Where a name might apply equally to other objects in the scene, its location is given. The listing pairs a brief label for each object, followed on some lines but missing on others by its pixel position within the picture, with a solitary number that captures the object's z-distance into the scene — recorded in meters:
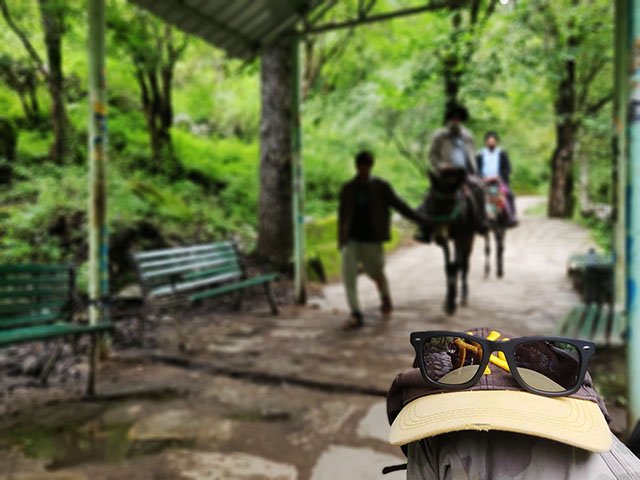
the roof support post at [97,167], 4.54
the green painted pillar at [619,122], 2.88
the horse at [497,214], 9.66
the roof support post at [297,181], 7.21
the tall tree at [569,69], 9.85
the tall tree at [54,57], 9.00
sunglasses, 0.93
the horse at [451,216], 6.62
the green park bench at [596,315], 4.73
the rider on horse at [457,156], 7.04
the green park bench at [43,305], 3.97
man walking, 6.17
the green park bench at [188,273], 5.38
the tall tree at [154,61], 9.54
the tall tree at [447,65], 8.42
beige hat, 0.85
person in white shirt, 10.28
